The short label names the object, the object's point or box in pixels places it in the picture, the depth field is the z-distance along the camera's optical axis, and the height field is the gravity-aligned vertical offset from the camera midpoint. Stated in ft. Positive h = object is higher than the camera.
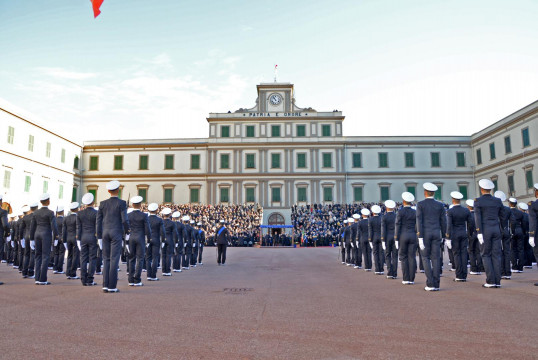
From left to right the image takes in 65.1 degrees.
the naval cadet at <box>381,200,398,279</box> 34.37 +0.08
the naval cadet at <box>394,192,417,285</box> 29.71 +0.13
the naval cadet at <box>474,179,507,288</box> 26.91 +0.68
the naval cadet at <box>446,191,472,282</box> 31.40 +0.50
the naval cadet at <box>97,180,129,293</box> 25.86 +0.72
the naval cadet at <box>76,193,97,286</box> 29.60 +0.36
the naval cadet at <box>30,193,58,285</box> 29.81 +0.54
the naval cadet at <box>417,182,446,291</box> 26.23 +0.76
